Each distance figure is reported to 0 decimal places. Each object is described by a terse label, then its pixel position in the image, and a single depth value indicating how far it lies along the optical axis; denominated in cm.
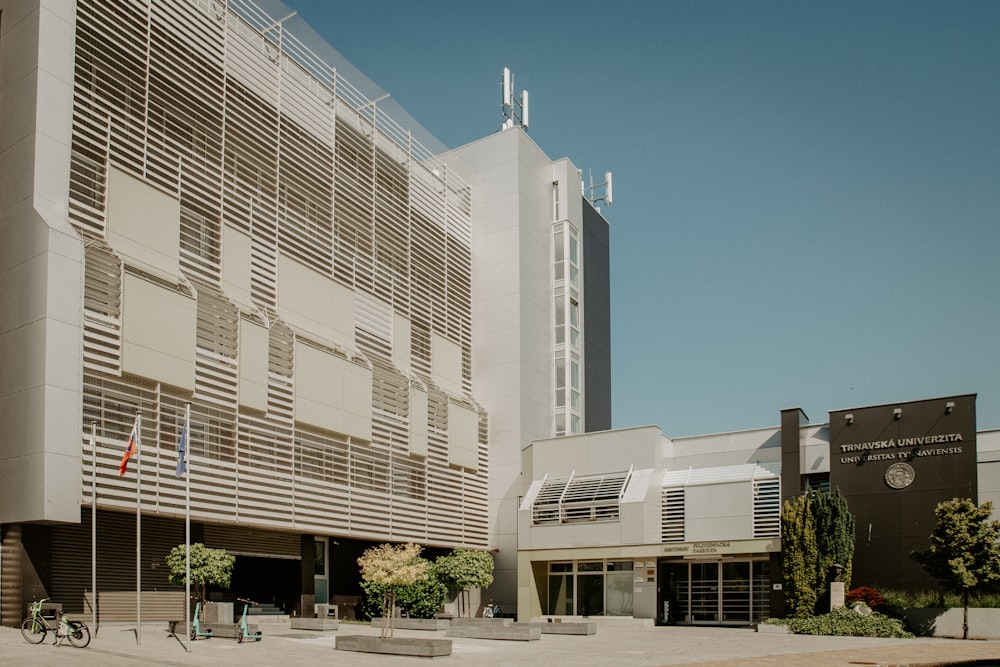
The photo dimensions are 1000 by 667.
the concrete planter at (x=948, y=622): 3081
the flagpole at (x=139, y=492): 2207
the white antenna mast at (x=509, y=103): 5178
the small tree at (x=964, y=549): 3088
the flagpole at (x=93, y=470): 2492
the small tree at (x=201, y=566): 2684
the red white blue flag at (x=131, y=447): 2381
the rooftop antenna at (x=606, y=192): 5884
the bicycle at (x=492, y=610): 4167
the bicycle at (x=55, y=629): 2130
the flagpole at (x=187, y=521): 2229
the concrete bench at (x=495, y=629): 2856
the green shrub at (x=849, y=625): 3075
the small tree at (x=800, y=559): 3406
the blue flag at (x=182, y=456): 2420
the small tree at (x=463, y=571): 3603
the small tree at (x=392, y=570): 2362
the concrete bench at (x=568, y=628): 3105
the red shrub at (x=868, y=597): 3328
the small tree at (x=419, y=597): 3781
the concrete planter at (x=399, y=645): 2197
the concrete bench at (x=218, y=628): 2484
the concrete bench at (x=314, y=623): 3002
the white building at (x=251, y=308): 2586
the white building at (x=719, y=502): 3512
